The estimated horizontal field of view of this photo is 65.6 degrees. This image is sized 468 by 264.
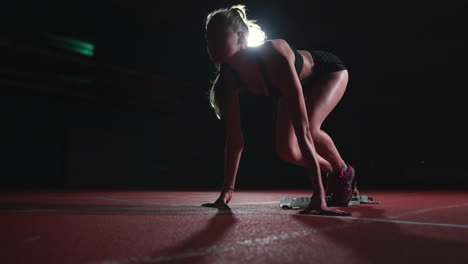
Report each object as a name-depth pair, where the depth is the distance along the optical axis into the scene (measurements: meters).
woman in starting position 1.70
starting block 1.96
